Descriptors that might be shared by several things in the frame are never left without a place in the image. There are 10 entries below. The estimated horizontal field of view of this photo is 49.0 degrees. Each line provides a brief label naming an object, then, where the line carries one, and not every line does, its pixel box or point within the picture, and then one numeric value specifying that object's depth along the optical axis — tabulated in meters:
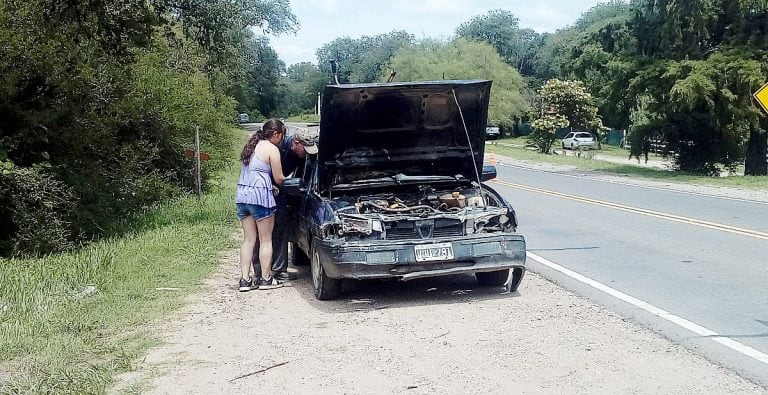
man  9.62
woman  8.98
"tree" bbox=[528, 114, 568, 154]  54.16
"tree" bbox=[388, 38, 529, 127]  71.00
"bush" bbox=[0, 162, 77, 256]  11.55
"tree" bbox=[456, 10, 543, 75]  113.94
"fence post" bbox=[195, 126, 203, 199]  18.12
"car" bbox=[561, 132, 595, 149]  58.69
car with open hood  8.01
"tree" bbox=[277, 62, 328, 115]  108.18
